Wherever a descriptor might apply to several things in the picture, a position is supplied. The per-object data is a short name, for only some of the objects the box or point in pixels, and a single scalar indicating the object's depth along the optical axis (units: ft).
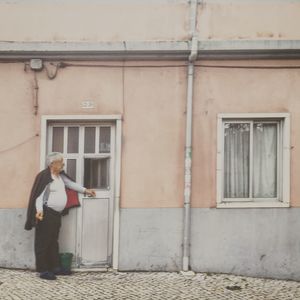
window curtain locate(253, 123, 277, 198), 23.49
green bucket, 22.48
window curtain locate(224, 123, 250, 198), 23.39
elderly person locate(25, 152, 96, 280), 21.52
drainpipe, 22.53
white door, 23.31
